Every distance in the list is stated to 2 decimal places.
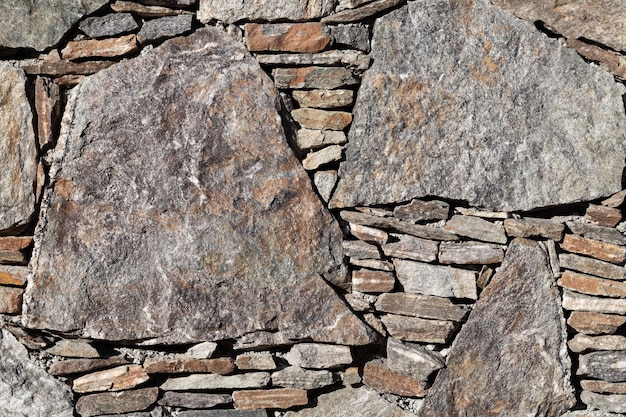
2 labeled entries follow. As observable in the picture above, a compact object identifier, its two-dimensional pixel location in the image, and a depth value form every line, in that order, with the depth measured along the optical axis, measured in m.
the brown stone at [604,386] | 3.11
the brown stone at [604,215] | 3.12
